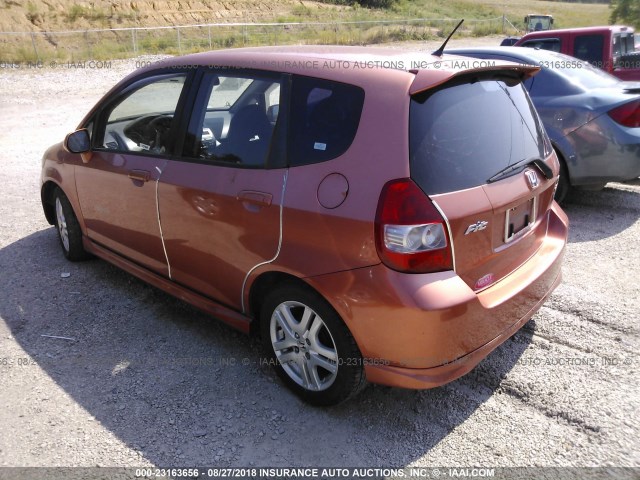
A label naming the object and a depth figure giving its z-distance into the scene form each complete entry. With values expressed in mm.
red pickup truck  9242
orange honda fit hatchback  2635
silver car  5734
